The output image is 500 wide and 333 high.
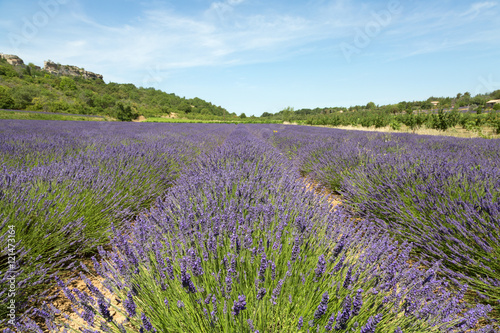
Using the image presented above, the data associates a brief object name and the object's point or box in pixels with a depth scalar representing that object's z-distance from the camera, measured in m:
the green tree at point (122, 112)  31.42
